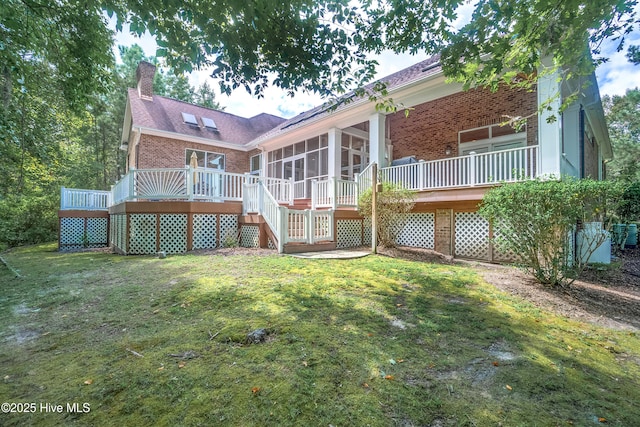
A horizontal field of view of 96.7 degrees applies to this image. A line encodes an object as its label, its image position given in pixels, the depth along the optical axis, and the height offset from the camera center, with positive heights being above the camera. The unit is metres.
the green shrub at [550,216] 4.54 +0.00
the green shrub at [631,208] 5.01 +0.17
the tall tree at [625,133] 22.06 +7.06
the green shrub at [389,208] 8.16 +0.23
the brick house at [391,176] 7.74 +1.17
